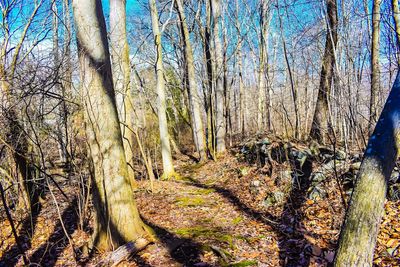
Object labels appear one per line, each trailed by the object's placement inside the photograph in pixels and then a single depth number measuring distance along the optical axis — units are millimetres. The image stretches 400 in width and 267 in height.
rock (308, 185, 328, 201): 5192
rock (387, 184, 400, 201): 4559
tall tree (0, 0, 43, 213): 4395
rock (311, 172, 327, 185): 5508
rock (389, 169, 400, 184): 4719
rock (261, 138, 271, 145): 7855
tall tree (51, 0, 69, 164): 4401
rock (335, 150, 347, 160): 5904
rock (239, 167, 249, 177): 7449
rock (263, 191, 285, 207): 5561
